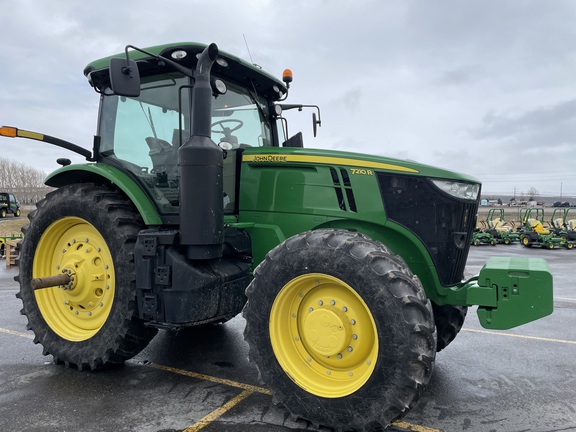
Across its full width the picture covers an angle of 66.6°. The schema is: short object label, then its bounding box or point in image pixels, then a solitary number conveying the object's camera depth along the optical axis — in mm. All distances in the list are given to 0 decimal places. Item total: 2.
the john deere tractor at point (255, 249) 2779
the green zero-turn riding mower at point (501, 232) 20625
